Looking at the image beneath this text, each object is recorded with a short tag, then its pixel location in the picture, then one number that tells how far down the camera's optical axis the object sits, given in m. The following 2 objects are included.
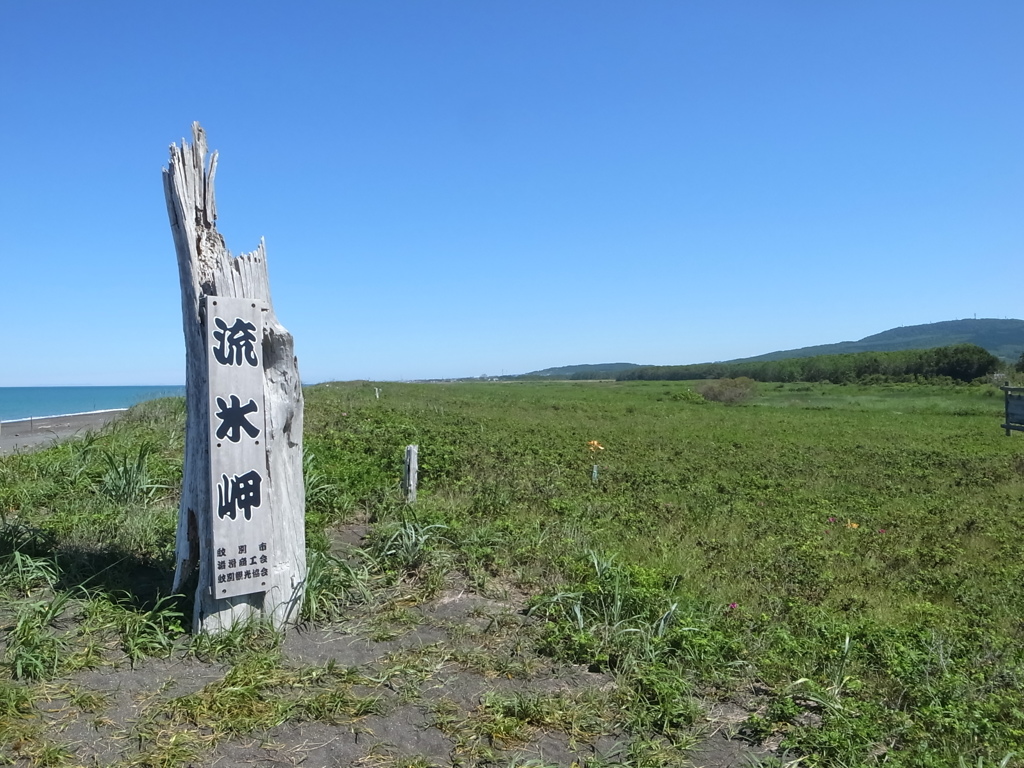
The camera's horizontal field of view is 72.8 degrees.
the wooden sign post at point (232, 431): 4.68
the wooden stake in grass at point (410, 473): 8.52
